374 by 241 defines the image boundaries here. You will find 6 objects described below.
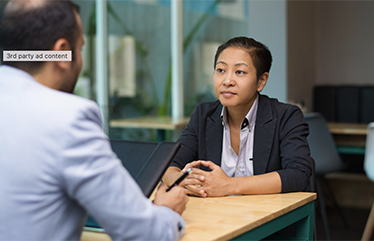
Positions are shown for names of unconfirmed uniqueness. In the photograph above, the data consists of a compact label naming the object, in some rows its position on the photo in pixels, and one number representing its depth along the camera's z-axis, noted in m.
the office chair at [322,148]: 3.45
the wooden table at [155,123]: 4.41
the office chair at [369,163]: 2.90
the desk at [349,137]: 3.94
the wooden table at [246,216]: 1.10
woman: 1.73
